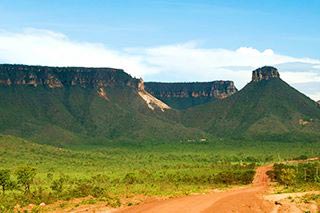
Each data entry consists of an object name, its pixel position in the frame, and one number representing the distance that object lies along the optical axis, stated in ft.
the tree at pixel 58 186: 237.86
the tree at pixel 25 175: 255.41
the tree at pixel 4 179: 251.29
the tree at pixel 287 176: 259.60
